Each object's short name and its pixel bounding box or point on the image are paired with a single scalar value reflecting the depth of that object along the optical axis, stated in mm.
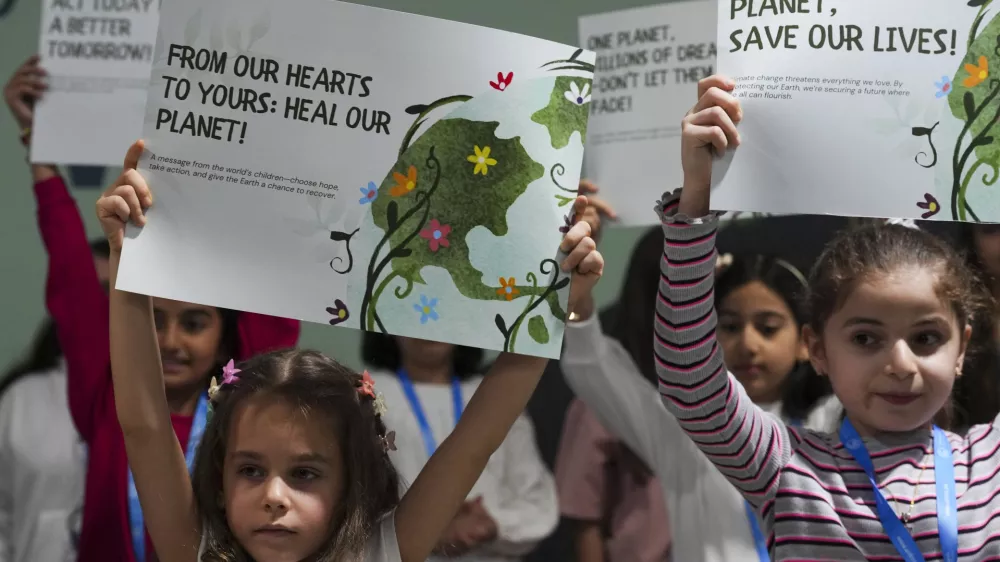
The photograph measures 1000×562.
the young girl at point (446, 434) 2646
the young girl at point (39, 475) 2561
